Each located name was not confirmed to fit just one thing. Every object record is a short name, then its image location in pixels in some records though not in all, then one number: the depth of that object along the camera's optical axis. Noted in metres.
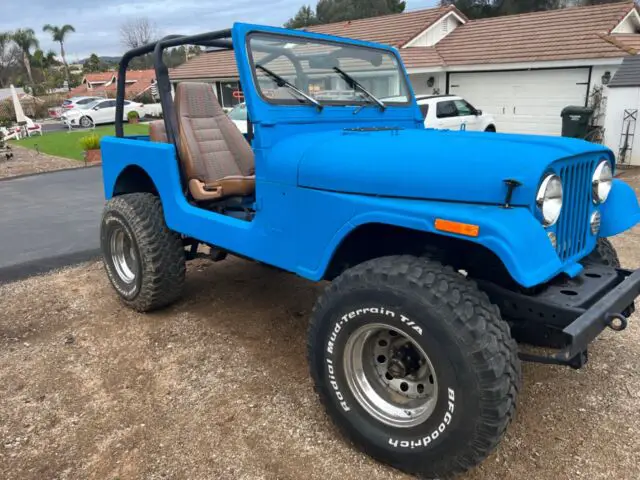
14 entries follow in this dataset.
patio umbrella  22.03
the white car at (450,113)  11.80
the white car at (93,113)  27.72
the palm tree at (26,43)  63.16
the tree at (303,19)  40.78
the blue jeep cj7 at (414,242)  2.02
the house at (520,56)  13.25
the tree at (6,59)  63.39
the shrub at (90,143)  14.30
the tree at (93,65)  64.62
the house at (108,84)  39.38
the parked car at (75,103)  29.43
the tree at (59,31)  67.24
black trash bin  11.91
